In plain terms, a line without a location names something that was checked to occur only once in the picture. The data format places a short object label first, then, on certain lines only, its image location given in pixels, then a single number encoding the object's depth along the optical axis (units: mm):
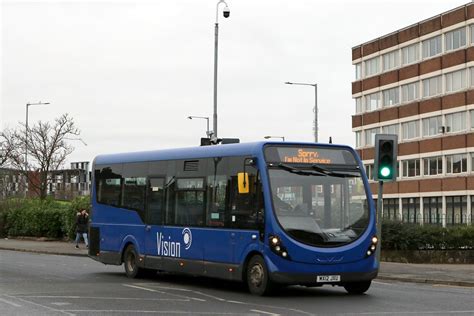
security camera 33719
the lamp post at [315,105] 56706
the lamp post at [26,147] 56244
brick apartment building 64312
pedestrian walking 37219
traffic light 19672
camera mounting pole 33531
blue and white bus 15250
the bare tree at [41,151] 56062
